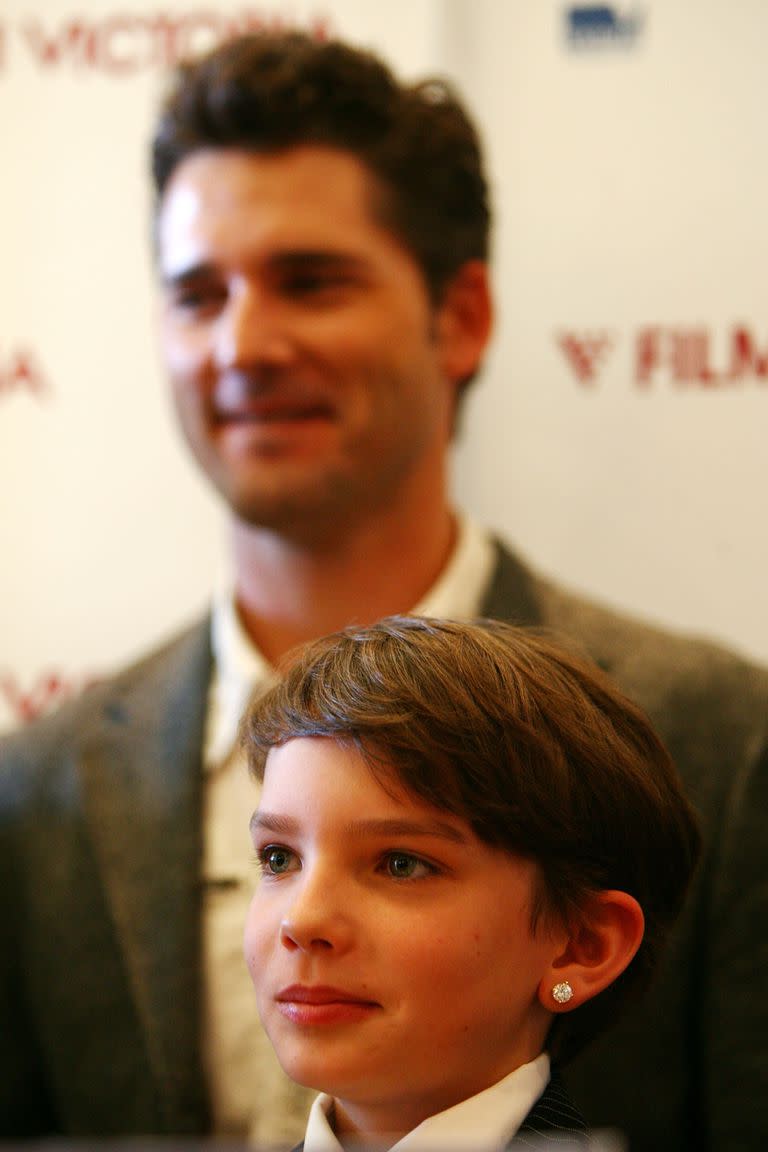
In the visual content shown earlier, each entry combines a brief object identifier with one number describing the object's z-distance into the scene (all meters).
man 1.63
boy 1.34
